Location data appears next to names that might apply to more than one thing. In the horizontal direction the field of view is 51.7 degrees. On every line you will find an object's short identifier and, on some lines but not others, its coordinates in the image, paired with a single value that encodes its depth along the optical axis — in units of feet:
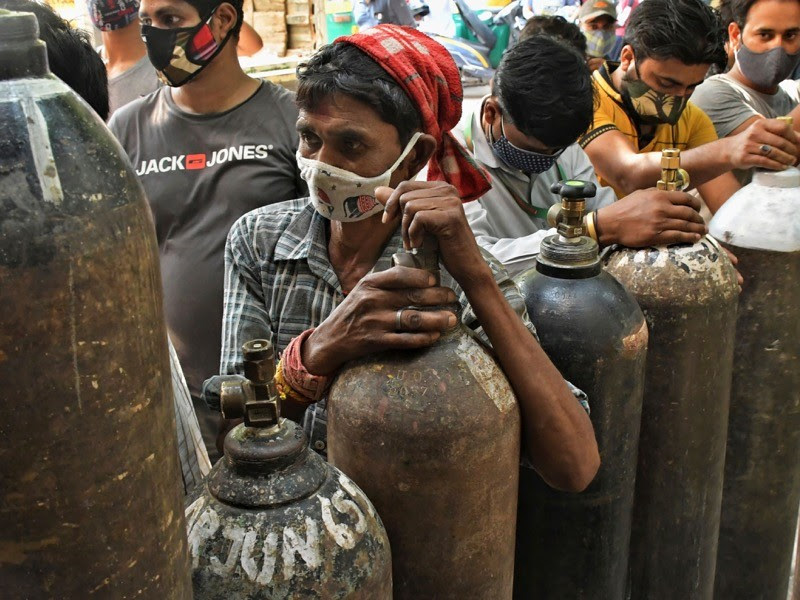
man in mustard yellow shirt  9.87
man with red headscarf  4.43
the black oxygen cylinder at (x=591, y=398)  5.90
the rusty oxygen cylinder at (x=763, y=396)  7.92
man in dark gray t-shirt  8.63
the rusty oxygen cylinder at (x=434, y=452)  4.19
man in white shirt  8.04
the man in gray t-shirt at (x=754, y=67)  12.29
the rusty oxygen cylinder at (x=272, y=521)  3.45
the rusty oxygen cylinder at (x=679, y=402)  6.68
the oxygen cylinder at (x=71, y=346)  2.24
